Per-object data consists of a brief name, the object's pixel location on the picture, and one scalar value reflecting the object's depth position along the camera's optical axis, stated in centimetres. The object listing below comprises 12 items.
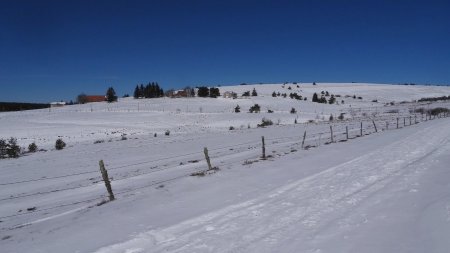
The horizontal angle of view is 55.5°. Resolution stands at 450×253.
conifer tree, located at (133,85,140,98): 12701
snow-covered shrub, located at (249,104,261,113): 7464
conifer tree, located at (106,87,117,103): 10706
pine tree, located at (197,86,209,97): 11190
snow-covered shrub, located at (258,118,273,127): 5602
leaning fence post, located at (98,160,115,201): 1514
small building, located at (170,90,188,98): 11337
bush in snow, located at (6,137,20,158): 3553
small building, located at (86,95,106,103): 14895
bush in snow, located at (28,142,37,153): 3867
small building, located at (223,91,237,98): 10938
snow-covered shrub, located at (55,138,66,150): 3891
